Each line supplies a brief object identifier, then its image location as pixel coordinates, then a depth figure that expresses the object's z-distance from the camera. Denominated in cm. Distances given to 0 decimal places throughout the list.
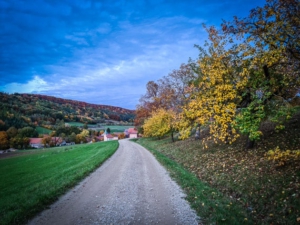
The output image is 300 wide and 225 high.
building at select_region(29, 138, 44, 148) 9181
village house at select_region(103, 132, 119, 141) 11231
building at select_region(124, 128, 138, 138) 11556
